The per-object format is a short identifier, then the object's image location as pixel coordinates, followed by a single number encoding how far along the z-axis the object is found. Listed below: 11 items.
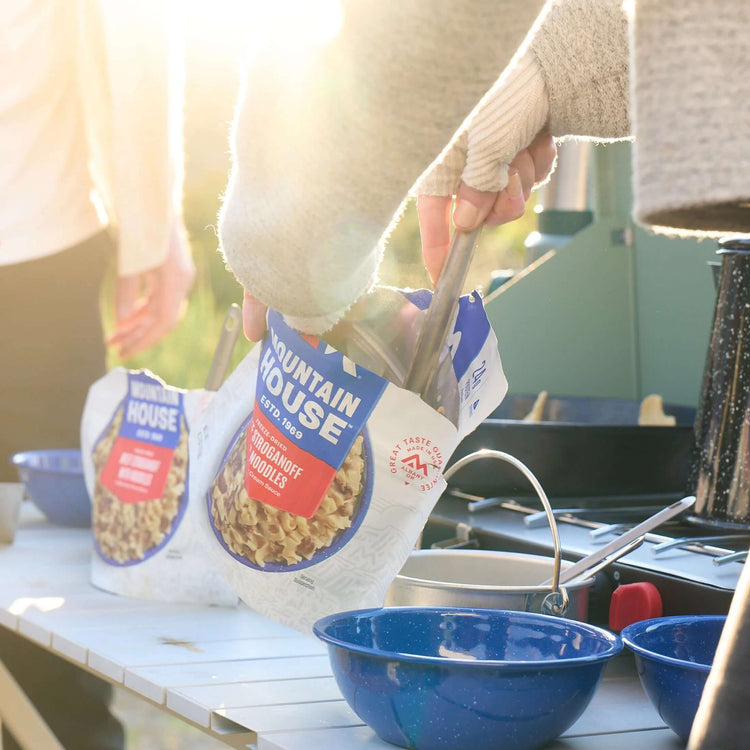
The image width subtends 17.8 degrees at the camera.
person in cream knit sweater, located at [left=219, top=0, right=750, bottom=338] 1.00
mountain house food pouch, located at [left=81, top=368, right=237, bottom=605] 1.68
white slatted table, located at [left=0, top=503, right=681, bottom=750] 1.33
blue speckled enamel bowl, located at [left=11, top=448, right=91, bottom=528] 2.01
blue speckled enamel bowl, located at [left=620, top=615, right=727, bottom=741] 1.27
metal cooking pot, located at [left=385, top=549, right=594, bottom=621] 1.39
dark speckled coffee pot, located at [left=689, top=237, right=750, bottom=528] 1.59
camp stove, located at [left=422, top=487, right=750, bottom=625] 1.41
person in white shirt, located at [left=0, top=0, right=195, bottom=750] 2.07
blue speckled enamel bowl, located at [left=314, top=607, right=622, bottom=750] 1.27
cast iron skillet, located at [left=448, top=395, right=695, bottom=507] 1.72
